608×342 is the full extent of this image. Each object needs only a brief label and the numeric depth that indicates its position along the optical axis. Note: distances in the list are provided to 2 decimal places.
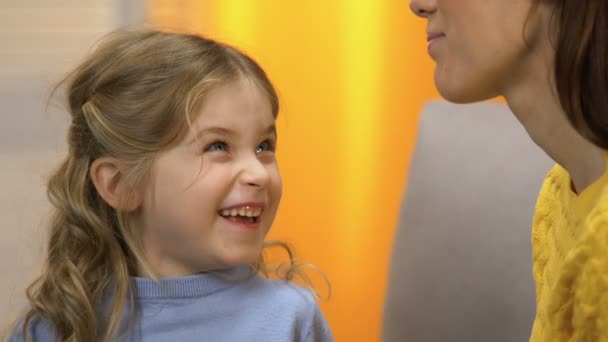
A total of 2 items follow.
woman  1.96
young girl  2.10
